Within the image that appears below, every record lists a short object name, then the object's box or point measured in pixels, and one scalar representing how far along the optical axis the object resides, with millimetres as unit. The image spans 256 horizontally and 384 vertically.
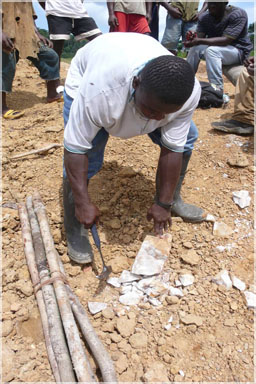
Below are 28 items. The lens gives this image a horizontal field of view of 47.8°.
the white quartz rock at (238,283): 1804
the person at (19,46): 3475
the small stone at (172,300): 1760
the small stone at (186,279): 1846
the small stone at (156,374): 1413
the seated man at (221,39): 3604
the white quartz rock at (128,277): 1881
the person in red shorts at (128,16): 4043
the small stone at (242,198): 2295
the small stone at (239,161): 2644
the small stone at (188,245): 2049
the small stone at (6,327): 1544
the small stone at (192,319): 1645
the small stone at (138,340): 1566
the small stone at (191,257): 1956
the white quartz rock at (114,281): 1875
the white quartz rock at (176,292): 1805
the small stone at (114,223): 2227
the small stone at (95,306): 1715
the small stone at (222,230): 2121
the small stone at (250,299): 1697
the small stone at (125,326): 1614
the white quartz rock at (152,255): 1890
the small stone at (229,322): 1637
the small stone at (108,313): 1694
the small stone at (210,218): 2209
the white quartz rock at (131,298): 1787
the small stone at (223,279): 1834
